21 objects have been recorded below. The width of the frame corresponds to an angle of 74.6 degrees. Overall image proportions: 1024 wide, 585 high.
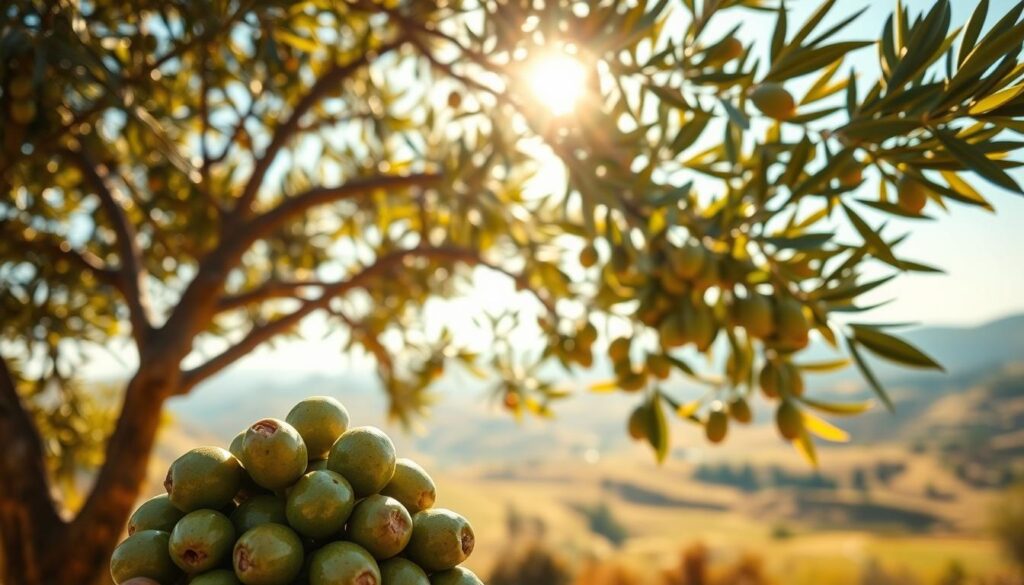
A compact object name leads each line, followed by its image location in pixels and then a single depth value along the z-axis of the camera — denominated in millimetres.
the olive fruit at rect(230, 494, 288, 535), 200
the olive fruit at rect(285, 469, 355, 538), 193
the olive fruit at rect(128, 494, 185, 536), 214
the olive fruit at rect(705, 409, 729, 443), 541
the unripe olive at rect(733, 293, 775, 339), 425
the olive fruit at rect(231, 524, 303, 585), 179
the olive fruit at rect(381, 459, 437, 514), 226
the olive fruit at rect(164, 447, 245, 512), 199
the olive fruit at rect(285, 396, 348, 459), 228
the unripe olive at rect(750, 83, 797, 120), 370
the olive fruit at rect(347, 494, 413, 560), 196
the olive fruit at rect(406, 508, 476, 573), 209
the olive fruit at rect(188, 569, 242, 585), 182
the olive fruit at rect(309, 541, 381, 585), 180
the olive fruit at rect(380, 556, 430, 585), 196
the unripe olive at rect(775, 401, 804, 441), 480
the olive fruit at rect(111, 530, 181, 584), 196
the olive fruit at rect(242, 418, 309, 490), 195
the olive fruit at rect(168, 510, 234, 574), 185
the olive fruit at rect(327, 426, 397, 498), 211
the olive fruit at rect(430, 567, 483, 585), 210
